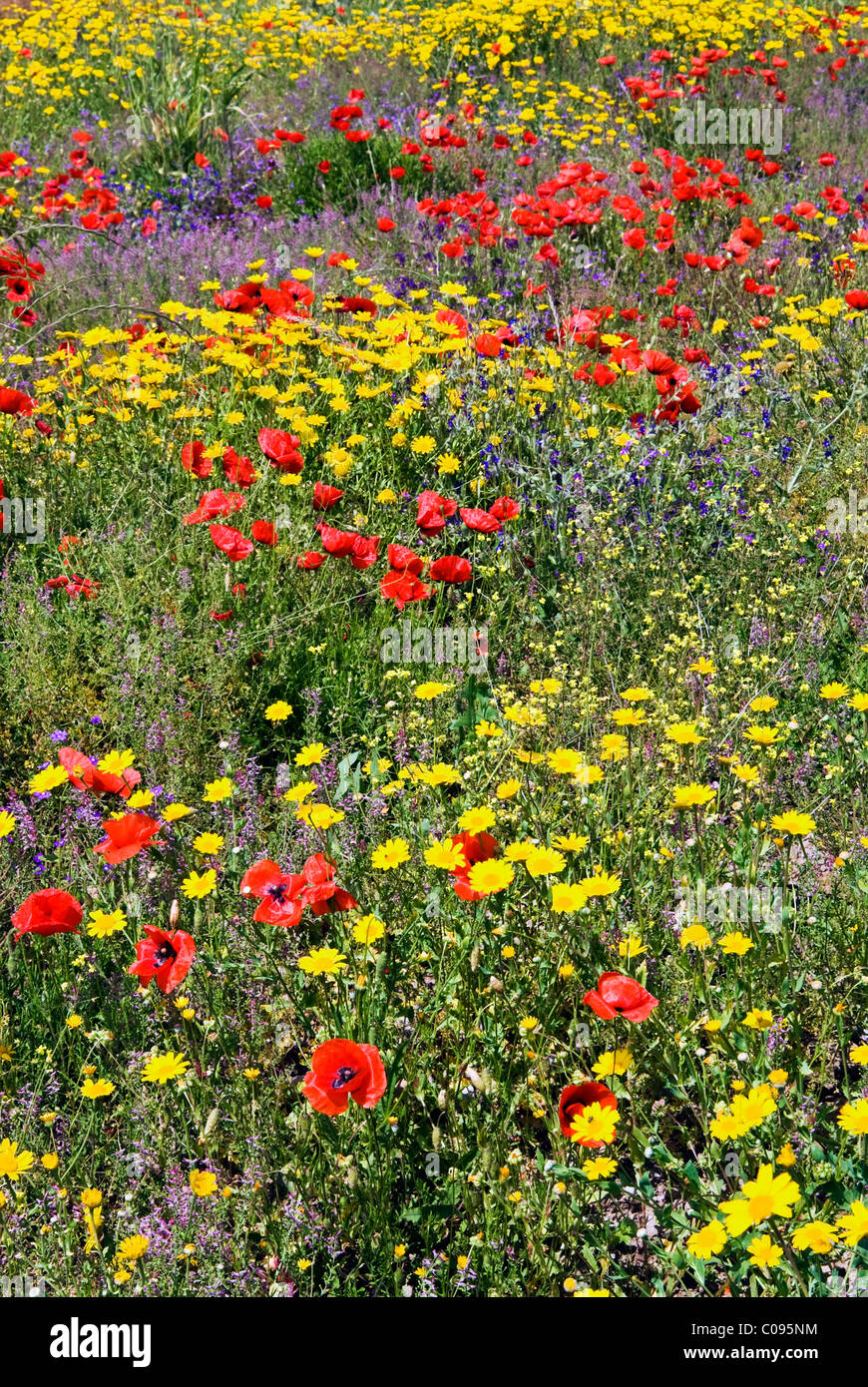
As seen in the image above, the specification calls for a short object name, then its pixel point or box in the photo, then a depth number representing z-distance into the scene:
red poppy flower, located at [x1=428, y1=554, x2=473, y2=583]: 2.89
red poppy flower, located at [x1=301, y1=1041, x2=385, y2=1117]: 1.61
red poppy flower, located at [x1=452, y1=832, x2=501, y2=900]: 1.93
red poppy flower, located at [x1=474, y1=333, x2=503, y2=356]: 3.68
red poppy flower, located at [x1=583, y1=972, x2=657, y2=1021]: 1.78
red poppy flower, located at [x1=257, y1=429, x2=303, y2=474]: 3.20
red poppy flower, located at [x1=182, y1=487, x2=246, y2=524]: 3.00
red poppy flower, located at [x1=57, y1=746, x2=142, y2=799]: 2.17
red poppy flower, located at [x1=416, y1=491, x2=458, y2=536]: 3.07
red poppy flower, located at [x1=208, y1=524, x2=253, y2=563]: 2.80
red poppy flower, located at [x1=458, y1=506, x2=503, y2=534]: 3.17
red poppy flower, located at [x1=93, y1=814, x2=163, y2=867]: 1.98
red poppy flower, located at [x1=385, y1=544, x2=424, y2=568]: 2.77
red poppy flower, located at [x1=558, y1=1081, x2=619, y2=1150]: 1.75
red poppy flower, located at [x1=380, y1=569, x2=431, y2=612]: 2.79
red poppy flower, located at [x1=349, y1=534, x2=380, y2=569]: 2.98
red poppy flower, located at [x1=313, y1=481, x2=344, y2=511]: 3.12
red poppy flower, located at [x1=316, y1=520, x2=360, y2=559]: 2.84
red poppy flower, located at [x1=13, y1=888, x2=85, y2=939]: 1.92
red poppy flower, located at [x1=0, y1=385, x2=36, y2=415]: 3.33
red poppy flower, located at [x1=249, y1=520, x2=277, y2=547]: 2.98
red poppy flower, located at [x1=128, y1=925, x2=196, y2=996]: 1.86
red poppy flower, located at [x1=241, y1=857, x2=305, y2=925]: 1.85
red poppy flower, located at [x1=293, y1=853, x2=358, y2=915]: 1.83
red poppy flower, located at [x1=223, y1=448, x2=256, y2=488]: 3.12
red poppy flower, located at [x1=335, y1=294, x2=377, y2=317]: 3.85
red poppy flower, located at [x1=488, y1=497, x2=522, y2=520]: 3.26
